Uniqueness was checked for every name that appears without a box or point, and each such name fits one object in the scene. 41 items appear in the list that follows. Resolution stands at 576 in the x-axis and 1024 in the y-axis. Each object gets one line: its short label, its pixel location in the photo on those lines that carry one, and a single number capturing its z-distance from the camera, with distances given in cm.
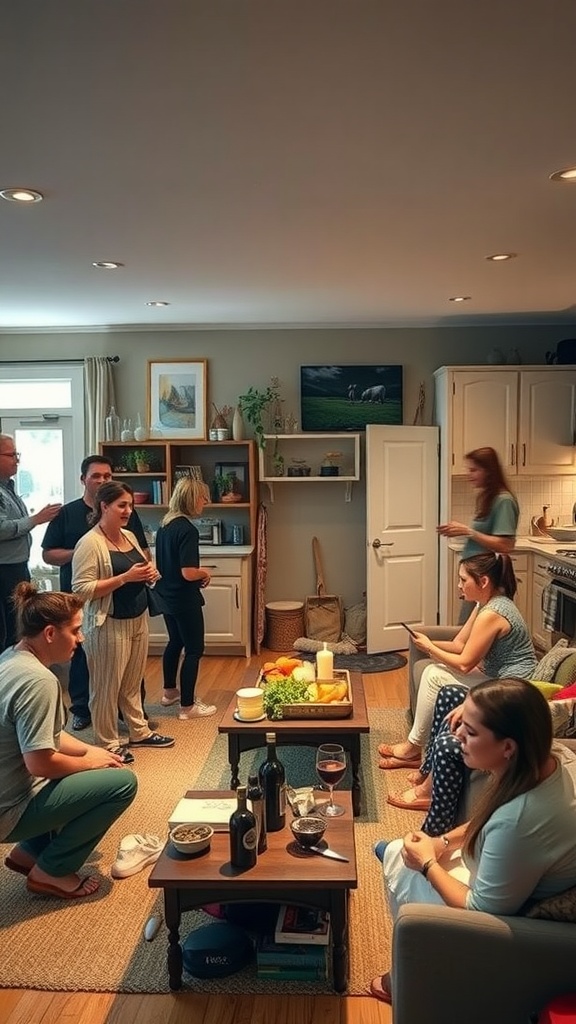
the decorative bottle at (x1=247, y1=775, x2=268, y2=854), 219
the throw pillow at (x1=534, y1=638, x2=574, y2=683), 301
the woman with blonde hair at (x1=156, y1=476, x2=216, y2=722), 407
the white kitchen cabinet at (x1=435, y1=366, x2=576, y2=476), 561
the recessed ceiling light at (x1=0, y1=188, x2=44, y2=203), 288
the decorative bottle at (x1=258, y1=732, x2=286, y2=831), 231
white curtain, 604
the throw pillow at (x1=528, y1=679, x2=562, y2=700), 277
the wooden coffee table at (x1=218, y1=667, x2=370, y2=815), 310
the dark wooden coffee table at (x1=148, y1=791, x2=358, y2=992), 206
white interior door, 567
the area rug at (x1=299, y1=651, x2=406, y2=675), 541
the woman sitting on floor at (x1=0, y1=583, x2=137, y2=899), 240
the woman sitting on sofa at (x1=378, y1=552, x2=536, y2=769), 315
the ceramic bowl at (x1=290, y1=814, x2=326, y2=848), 221
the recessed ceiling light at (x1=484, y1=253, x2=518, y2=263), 385
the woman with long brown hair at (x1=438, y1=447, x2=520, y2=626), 417
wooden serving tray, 318
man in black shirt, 409
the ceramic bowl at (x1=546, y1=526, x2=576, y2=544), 547
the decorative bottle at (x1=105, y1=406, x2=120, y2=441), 598
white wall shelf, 604
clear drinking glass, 234
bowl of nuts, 217
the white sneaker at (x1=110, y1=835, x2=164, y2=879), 280
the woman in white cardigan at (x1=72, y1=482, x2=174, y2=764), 348
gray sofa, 155
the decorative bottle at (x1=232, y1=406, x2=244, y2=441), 584
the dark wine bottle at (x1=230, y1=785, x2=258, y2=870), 210
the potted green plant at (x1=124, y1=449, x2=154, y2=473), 591
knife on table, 216
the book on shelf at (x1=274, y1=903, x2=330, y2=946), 221
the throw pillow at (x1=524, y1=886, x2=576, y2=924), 158
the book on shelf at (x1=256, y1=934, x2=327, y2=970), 221
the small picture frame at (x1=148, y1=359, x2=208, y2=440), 605
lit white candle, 349
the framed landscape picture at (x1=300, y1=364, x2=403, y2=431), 602
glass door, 626
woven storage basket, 591
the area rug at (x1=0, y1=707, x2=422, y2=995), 223
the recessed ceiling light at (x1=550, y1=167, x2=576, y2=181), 271
